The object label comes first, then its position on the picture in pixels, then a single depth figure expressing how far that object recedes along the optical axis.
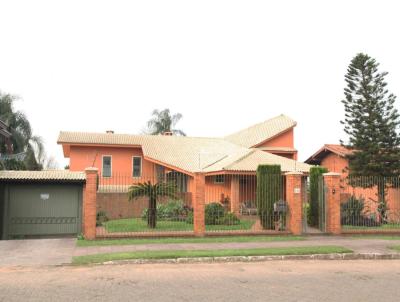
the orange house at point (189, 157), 25.59
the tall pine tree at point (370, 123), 26.55
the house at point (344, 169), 20.75
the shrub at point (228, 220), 20.22
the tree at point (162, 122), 50.75
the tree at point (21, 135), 37.25
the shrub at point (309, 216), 20.54
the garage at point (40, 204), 18.22
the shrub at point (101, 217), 21.99
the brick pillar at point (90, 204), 15.83
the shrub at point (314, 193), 20.19
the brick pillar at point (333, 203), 17.77
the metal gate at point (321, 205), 18.25
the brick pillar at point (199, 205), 16.81
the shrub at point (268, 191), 18.41
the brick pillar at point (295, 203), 17.53
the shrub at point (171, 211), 20.16
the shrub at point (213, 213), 20.11
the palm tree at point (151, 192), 18.25
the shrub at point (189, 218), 20.12
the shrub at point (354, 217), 19.56
